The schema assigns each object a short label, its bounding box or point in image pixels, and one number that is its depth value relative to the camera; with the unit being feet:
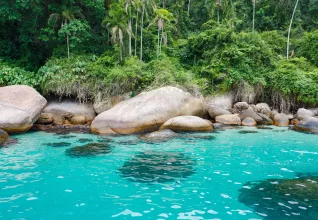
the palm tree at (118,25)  56.08
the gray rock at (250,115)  48.85
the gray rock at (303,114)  49.16
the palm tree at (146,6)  60.65
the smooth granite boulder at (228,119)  47.60
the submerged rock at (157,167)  21.80
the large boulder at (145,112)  40.81
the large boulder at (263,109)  52.75
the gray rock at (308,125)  41.39
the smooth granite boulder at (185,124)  40.68
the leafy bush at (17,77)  51.21
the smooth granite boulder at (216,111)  49.52
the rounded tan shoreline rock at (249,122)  47.41
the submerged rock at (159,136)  35.68
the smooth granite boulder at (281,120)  47.90
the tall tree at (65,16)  56.80
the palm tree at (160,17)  61.16
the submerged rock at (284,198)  15.53
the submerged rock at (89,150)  28.98
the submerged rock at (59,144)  33.24
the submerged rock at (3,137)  33.58
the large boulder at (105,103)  51.19
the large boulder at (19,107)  39.70
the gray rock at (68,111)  49.52
